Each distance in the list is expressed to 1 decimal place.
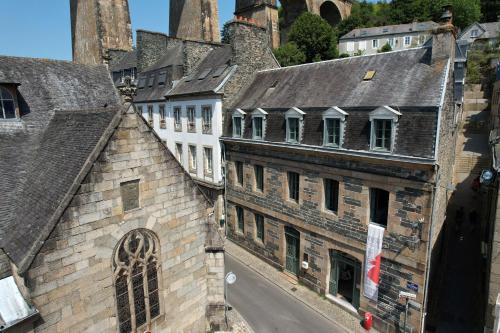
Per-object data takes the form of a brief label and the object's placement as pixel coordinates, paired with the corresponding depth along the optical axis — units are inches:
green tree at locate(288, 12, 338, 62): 1652.3
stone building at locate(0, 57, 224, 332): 286.4
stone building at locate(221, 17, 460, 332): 460.1
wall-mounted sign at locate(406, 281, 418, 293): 469.3
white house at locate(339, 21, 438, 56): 1971.0
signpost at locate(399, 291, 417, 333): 469.1
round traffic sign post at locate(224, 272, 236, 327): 483.4
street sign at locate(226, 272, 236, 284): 483.4
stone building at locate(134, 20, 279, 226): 833.5
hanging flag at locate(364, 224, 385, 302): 497.4
